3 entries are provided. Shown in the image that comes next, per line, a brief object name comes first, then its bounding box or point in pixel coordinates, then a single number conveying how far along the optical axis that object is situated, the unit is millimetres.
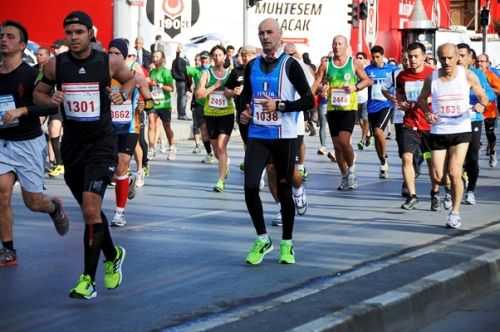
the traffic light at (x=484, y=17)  46500
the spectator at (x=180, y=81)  29734
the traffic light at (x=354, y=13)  41344
